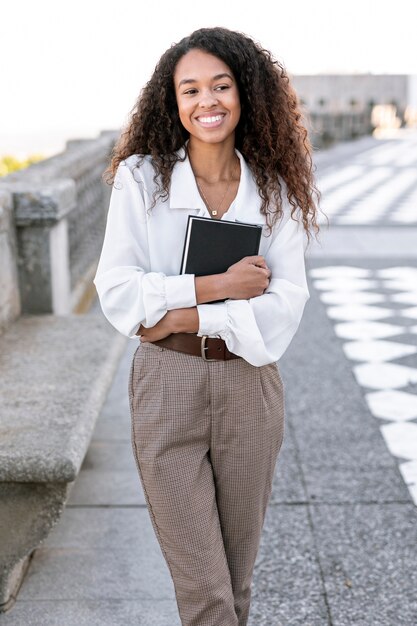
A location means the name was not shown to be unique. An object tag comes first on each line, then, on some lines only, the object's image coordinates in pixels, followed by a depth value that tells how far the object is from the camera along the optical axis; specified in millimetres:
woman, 2158
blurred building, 33969
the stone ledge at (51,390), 2686
